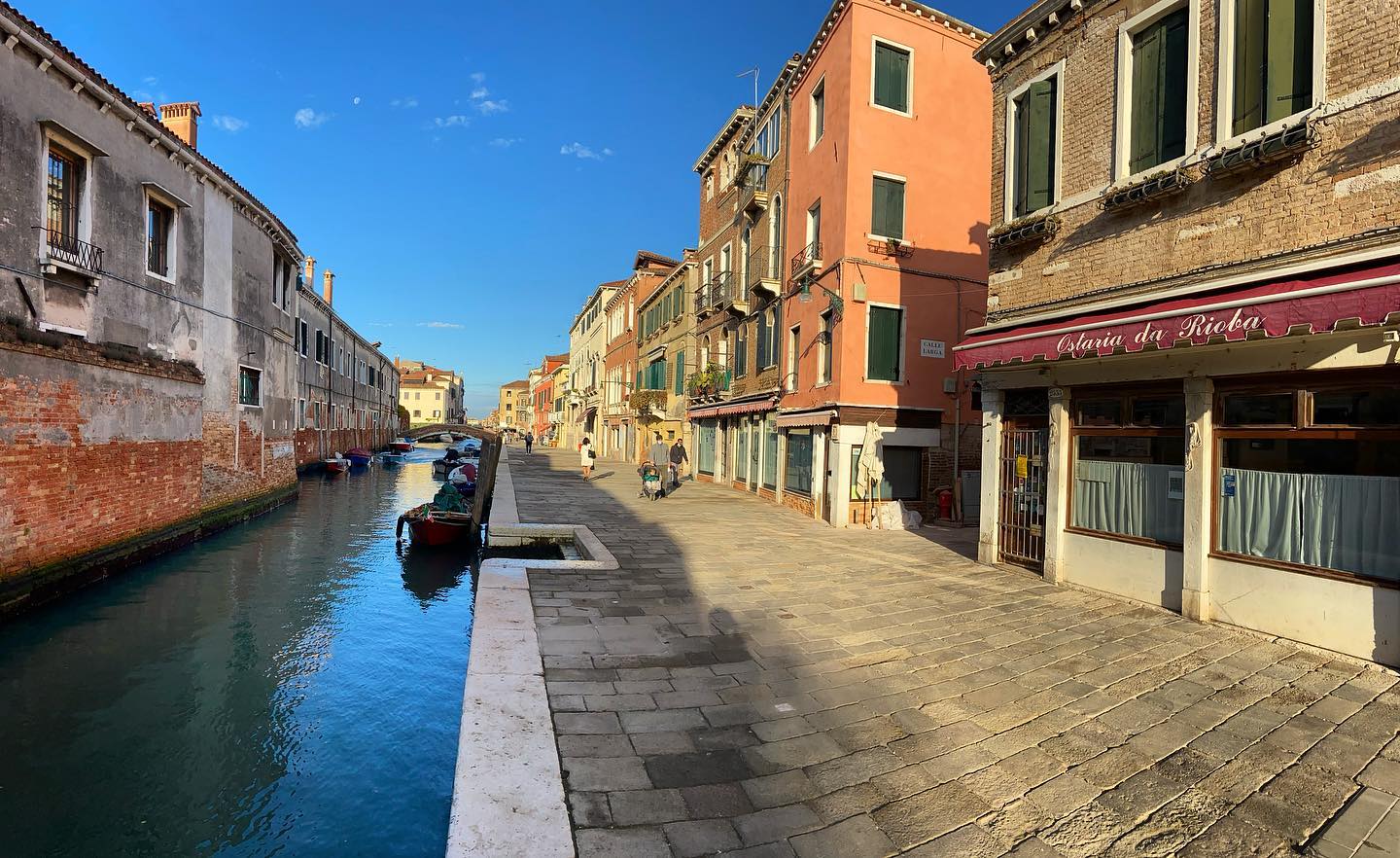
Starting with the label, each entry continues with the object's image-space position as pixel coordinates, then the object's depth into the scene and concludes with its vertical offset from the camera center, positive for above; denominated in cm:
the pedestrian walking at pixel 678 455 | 1859 -64
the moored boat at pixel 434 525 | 1555 -233
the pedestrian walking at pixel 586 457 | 2301 -95
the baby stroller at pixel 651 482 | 1744 -132
